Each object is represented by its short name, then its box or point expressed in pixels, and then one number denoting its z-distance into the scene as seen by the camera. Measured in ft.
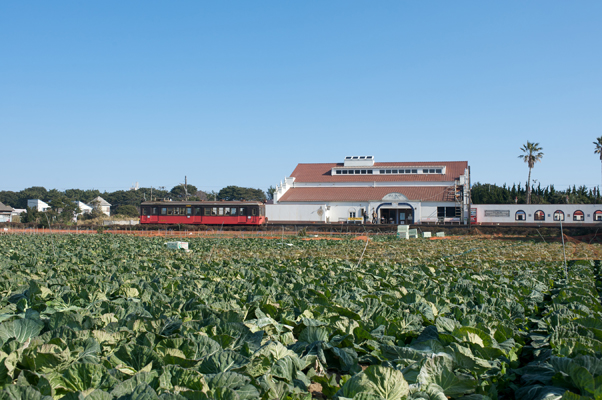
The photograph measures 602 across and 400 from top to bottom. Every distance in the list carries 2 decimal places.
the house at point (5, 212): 254.06
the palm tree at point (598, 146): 194.49
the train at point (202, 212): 150.82
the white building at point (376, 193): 168.76
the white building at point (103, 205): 332.60
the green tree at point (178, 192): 364.44
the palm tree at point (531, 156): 217.15
